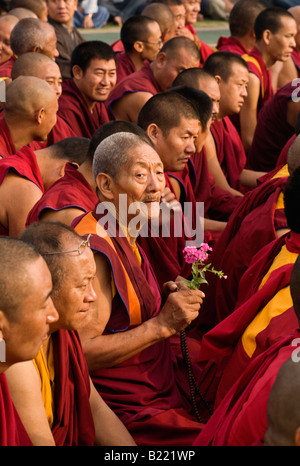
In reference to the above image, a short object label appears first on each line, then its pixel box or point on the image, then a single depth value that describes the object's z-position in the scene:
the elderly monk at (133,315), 5.83
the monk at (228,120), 11.35
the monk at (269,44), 14.37
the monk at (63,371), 4.67
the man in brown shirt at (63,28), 15.74
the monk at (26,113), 8.81
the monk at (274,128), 11.03
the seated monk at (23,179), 7.56
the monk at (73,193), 6.71
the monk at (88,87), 12.08
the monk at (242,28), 16.05
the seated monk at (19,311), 4.11
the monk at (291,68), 15.84
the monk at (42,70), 10.77
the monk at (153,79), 12.02
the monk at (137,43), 14.10
